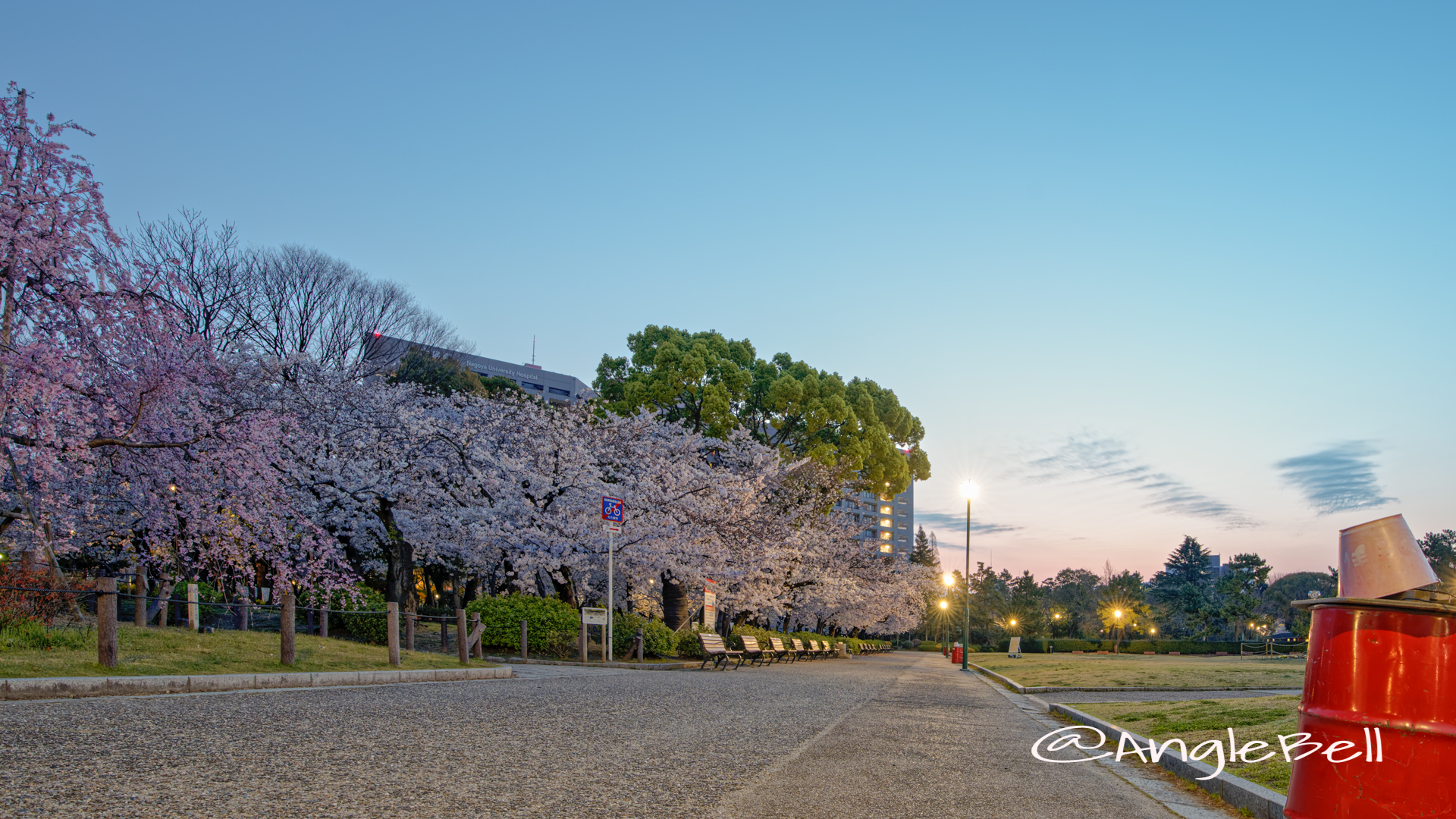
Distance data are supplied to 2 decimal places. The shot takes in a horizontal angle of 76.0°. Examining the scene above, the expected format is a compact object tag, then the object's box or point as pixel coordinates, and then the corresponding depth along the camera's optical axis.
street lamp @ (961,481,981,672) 34.69
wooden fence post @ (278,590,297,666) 12.95
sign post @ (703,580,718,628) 29.19
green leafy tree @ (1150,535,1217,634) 92.81
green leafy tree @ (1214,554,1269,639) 86.94
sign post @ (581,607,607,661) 21.09
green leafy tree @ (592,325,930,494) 35.22
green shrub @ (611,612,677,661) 23.94
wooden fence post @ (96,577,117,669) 10.58
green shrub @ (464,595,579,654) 21.94
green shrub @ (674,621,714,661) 26.62
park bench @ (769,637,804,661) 30.11
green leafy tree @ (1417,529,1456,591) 91.62
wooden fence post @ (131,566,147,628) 15.32
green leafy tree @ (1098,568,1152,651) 83.31
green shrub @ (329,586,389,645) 21.25
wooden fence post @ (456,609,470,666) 17.03
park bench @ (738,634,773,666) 26.30
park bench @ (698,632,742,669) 23.45
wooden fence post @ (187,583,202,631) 16.91
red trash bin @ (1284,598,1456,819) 2.91
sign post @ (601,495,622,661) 21.94
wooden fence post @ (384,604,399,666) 15.09
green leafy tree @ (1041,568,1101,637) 105.27
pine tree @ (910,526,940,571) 104.19
